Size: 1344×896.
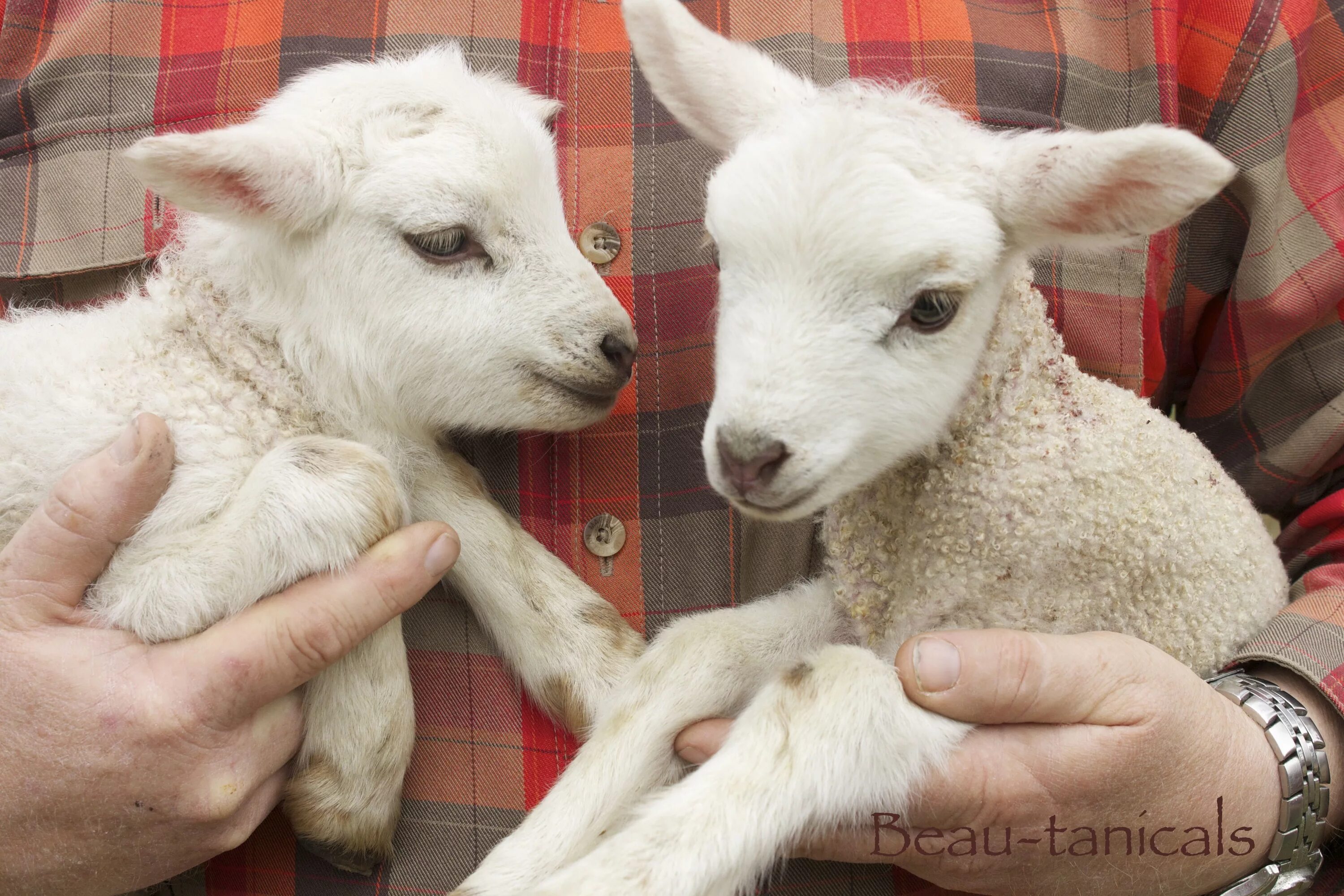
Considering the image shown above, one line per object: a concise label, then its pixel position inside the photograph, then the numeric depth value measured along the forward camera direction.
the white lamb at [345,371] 0.64
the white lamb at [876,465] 0.61
